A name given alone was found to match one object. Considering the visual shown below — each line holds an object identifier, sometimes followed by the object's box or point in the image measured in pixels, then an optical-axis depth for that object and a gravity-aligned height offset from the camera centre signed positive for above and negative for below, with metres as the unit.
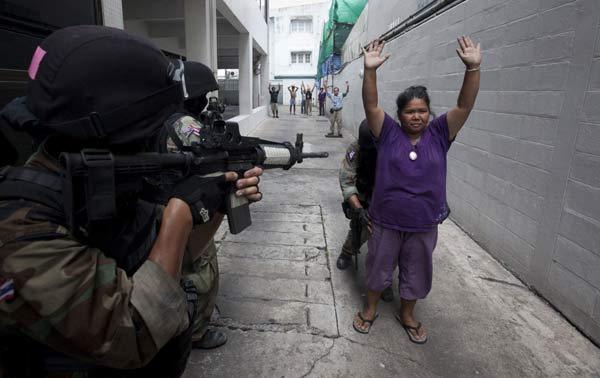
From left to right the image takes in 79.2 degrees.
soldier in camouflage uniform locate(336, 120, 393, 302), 2.56 -0.51
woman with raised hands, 2.06 -0.41
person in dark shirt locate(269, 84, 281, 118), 18.84 +0.12
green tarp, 15.52 +3.68
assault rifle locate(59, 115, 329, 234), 0.81 -0.21
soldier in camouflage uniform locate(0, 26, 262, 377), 0.74 -0.34
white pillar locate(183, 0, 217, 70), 6.21 +1.17
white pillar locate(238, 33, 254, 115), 11.82 +0.88
